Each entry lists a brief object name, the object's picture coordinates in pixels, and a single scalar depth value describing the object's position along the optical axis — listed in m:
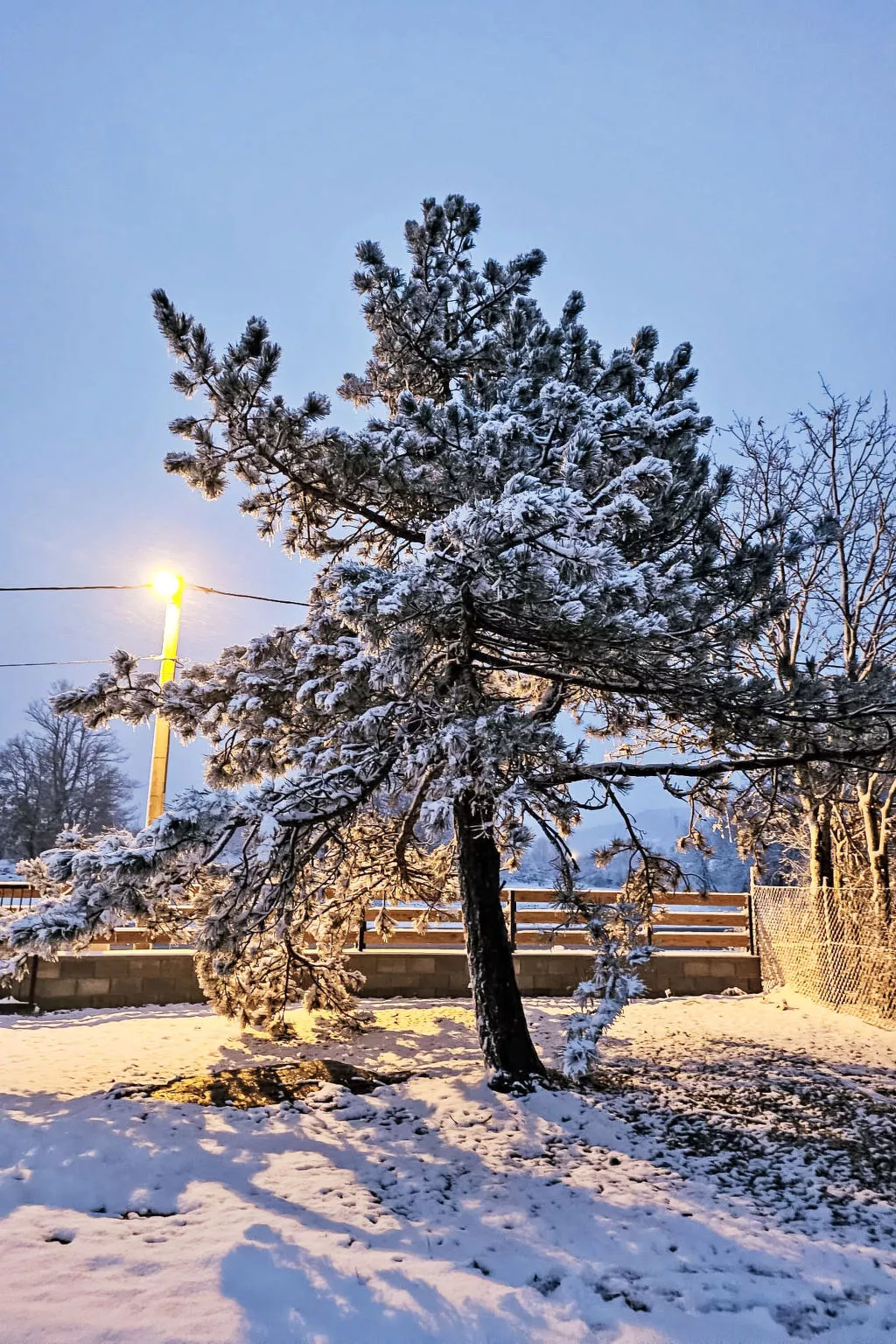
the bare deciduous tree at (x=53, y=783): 27.69
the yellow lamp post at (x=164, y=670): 10.71
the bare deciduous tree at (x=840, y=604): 10.70
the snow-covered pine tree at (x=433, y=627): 4.59
